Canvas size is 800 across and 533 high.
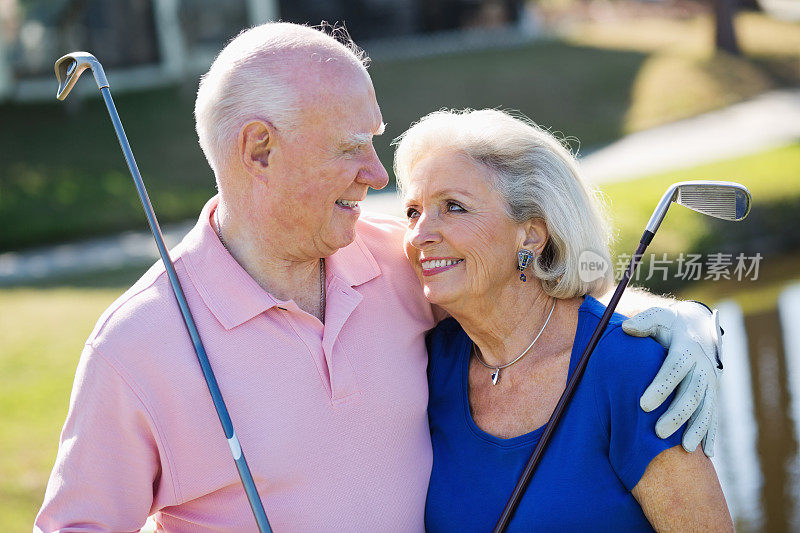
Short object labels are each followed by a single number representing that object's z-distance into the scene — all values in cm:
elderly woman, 226
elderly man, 205
